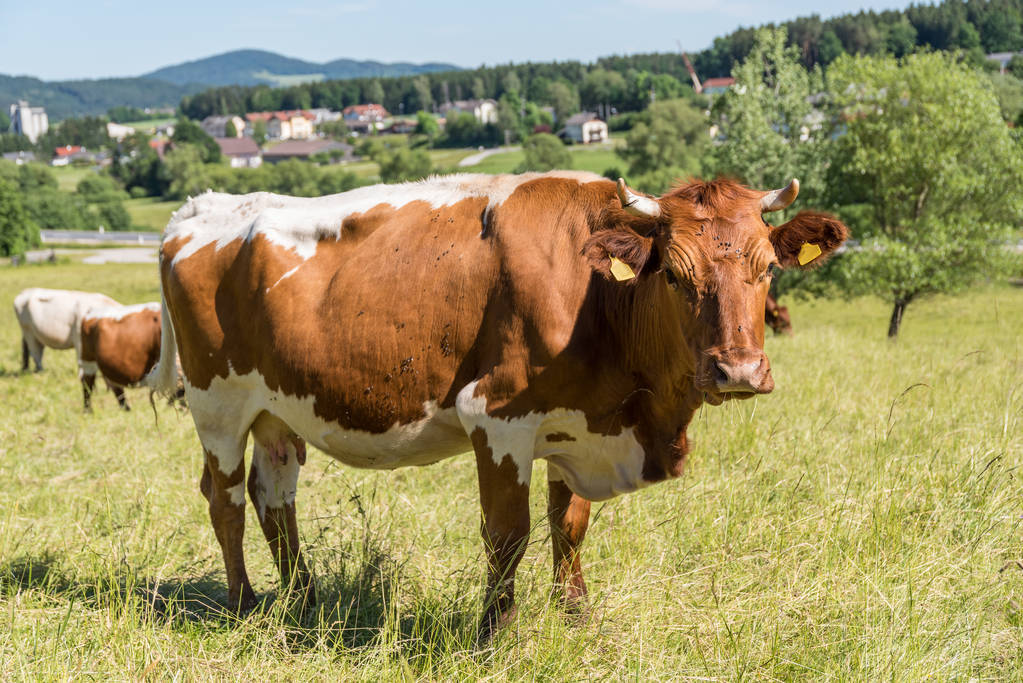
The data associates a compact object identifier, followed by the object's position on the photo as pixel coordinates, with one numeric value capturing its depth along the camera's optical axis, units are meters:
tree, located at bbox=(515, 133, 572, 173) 102.41
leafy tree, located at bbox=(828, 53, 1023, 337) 23.59
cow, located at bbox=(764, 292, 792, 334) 20.52
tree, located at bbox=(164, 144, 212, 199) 127.69
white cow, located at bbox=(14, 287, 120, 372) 16.09
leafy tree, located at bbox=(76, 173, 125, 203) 115.25
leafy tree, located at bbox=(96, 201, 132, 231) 98.69
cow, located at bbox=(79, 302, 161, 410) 13.08
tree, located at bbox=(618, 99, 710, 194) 91.19
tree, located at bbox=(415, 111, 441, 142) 191.75
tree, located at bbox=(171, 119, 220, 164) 172.88
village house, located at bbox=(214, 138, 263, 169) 197.12
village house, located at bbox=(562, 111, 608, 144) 162.88
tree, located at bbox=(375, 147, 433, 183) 100.31
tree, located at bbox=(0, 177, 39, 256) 58.56
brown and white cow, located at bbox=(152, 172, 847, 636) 4.04
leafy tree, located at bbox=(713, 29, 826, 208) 29.23
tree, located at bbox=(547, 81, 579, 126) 196.75
